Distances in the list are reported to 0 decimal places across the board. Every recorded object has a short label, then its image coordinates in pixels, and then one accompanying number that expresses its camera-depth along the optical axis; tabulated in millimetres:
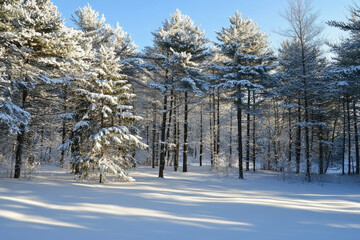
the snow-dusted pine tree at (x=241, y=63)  15453
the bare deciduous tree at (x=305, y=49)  15875
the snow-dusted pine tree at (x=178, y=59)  14469
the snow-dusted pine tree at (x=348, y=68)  12828
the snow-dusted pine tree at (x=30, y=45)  9344
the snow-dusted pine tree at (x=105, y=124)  10625
